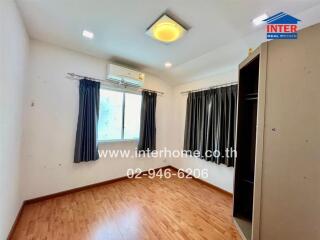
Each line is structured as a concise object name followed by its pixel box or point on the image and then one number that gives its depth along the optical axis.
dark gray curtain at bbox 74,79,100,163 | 2.54
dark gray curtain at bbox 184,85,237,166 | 2.65
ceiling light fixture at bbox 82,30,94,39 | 1.97
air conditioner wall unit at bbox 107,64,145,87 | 2.78
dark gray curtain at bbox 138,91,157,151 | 3.37
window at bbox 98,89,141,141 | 2.98
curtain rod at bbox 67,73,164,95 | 2.53
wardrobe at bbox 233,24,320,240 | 0.97
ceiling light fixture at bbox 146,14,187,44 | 1.62
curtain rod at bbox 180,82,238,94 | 2.73
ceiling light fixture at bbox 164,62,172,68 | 2.90
